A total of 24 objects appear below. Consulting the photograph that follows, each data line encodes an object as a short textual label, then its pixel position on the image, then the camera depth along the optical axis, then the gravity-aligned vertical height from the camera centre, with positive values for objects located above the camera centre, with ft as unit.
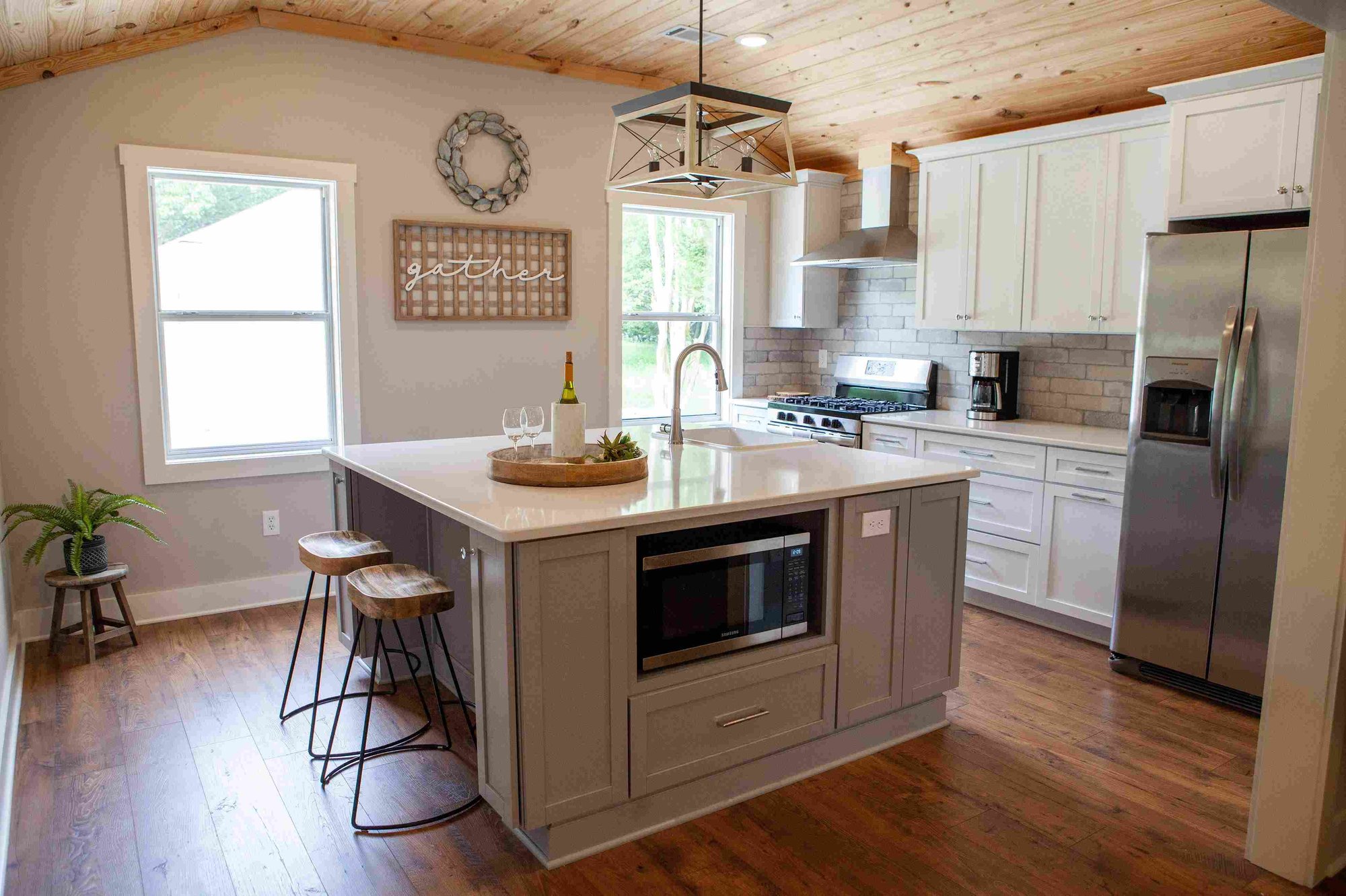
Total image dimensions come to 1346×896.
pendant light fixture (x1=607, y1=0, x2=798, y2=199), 8.43 +1.94
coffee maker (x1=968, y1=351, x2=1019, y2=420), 15.97 -0.75
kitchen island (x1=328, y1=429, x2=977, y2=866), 7.62 -2.73
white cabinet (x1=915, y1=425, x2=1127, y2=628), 13.02 -2.65
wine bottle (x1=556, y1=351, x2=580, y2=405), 9.82 -0.57
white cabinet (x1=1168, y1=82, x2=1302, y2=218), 11.29 +2.37
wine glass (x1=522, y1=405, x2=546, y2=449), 9.68 -0.89
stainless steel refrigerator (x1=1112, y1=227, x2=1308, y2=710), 10.52 -1.34
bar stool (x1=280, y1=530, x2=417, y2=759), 9.64 -2.31
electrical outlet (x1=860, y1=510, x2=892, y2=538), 9.44 -1.86
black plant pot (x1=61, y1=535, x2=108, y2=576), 12.49 -3.03
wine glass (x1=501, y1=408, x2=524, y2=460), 9.75 -0.93
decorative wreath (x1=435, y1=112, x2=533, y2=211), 15.53 +2.83
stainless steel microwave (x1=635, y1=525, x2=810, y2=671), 8.36 -2.37
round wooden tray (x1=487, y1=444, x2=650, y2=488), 9.04 -1.33
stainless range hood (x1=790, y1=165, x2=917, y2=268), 17.15 +1.96
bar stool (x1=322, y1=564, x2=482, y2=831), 8.20 -2.33
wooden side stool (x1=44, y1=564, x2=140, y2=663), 12.23 -3.78
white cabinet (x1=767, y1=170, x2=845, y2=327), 19.08 +1.92
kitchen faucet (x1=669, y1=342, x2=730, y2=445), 10.66 -0.53
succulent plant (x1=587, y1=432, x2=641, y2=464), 9.62 -1.17
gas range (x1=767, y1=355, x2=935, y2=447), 16.79 -1.21
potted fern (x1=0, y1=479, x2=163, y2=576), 12.33 -2.59
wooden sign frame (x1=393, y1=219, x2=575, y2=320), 15.44 +1.05
